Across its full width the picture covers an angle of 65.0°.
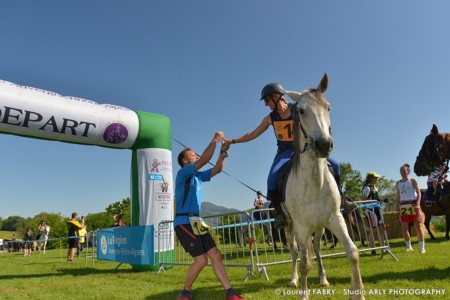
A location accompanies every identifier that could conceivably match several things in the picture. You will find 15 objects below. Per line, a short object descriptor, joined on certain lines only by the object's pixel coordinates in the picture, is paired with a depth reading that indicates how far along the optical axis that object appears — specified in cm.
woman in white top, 1009
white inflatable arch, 943
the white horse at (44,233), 2705
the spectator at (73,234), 1617
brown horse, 694
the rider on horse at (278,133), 546
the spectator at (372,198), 988
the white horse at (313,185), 388
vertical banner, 1102
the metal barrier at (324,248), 842
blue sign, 1026
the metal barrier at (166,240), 1028
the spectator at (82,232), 1895
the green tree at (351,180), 5641
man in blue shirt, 490
